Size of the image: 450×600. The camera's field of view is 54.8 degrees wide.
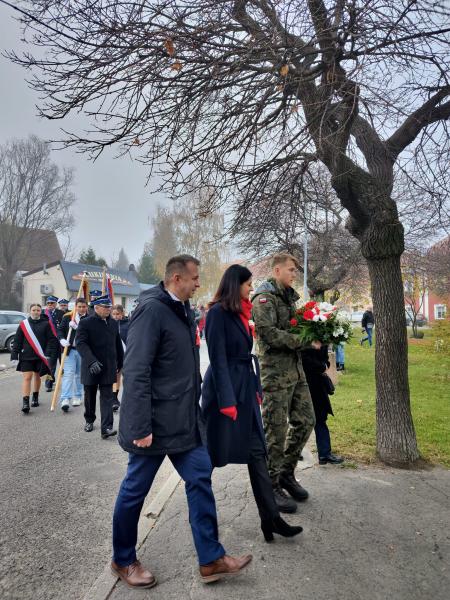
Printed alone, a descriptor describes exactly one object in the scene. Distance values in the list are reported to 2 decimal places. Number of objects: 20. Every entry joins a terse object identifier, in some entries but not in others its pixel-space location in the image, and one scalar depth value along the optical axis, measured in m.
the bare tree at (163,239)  47.03
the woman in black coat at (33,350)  8.23
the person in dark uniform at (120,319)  9.76
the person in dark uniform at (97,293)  8.44
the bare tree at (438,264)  19.22
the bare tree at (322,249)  8.24
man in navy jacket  2.77
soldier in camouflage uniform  3.84
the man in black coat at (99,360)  6.49
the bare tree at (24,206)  36.75
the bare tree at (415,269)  19.19
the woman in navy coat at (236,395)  3.21
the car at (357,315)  64.21
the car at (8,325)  18.55
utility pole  15.96
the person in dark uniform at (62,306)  11.60
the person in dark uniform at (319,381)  4.67
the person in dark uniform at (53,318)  9.26
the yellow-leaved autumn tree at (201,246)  44.69
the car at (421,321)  43.46
